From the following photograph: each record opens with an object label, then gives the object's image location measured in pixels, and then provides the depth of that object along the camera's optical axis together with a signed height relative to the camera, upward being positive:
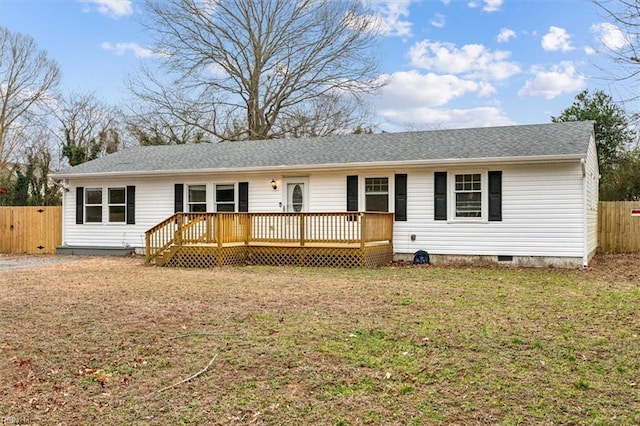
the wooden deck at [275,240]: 12.63 -0.55
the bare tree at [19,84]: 28.33 +7.36
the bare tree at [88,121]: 31.08 +5.78
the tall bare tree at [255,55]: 26.83 +8.28
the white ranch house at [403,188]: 12.29 +0.77
